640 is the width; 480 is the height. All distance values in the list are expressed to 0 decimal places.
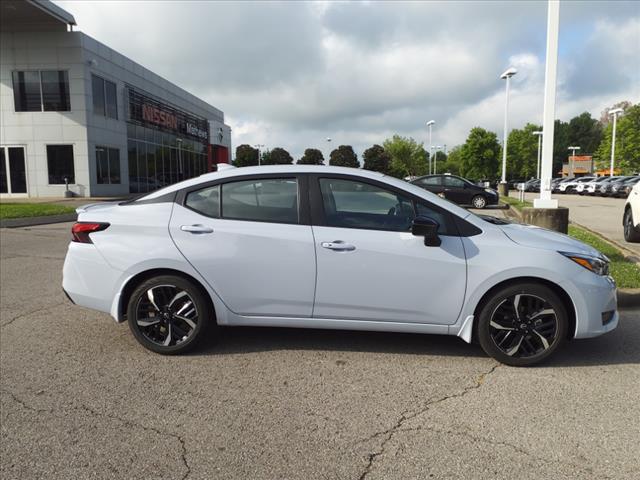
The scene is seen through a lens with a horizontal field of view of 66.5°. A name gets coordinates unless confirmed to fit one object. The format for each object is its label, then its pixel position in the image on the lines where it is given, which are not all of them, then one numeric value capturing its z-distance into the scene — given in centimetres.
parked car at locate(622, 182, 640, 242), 957
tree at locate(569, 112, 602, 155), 11831
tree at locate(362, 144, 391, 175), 7669
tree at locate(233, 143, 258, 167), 8669
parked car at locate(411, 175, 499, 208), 2114
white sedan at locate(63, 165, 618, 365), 380
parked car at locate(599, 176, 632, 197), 4016
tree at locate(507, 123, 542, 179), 8994
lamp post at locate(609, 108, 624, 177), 4912
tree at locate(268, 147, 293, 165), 8850
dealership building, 2727
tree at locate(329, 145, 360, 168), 8712
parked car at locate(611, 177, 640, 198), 3784
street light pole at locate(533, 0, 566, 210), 792
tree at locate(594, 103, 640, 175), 5166
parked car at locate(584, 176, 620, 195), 4276
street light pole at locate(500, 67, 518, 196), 2710
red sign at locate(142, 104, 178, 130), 3628
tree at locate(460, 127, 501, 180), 7225
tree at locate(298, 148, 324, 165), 9648
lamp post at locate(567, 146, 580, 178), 9906
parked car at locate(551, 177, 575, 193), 5415
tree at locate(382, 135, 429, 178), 7812
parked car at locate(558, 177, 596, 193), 4979
